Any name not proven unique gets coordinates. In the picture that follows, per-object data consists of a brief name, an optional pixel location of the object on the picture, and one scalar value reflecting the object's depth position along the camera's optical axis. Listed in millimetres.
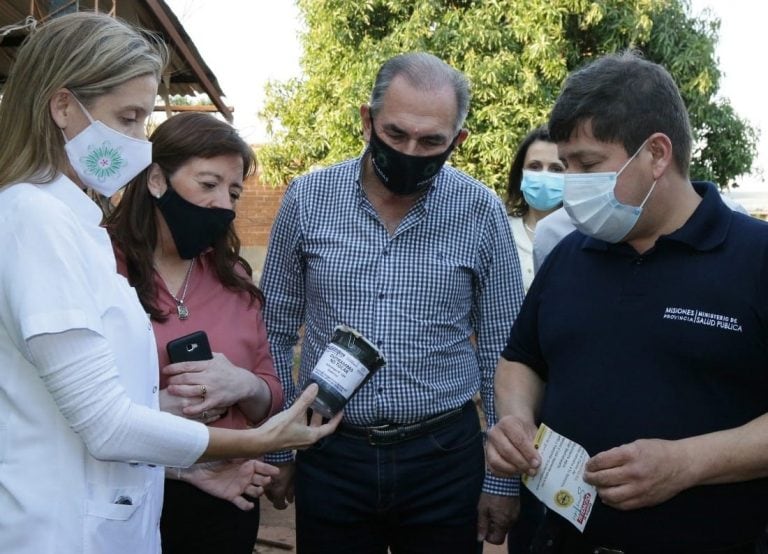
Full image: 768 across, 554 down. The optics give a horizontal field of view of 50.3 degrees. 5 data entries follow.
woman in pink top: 2613
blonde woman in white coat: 1783
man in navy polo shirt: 1938
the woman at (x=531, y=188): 4254
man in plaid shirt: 2830
